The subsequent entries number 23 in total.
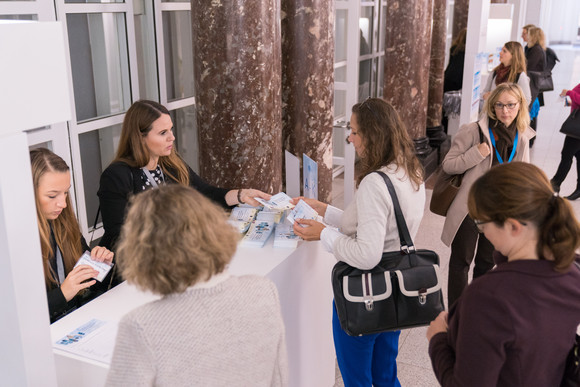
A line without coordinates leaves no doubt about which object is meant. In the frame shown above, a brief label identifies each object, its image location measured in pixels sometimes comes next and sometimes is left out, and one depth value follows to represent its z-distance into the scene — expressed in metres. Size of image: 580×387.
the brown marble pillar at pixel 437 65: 8.80
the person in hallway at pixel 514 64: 6.31
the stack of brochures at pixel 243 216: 3.04
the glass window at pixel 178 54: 4.32
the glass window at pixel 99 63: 3.62
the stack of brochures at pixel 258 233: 2.89
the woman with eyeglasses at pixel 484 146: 3.63
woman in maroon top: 1.54
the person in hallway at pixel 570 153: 6.38
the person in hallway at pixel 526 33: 8.65
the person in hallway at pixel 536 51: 8.40
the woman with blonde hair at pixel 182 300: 1.40
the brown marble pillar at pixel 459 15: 10.33
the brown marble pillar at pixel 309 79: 4.62
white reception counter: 2.07
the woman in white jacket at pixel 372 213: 2.35
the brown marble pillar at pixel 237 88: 3.51
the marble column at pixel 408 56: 6.97
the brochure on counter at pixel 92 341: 2.04
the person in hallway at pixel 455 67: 8.94
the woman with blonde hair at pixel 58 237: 2.31
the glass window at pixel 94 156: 3.77
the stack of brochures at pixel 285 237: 2.86
